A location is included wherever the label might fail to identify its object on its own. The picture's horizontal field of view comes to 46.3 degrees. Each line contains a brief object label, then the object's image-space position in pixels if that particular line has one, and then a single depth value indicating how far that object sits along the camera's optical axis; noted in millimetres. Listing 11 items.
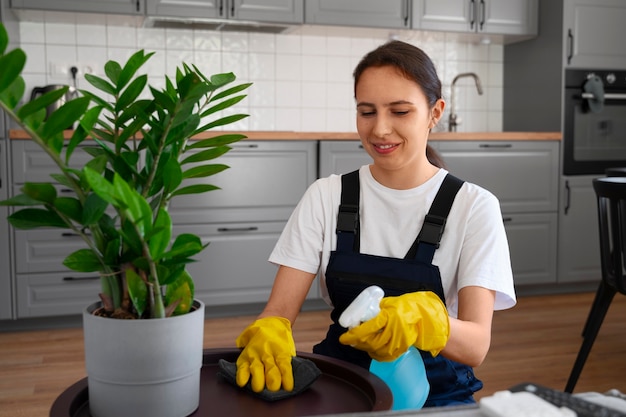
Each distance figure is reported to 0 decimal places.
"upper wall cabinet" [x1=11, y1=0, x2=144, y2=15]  3432
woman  1286
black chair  2219
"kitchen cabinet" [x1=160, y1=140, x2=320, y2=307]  3531
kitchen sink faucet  4312
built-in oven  4141
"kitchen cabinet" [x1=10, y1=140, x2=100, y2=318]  3289
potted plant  736
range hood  3738
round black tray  887
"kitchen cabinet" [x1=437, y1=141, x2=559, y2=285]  3936
